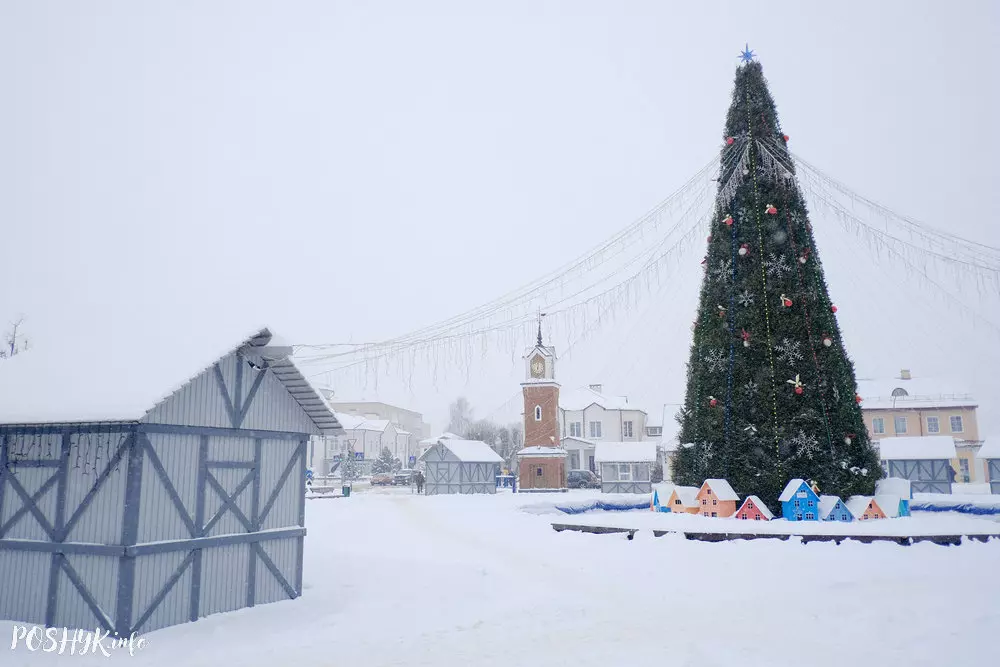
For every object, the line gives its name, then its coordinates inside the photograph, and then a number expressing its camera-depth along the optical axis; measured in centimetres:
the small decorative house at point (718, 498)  1875
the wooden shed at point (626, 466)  4572
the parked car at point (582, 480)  5294
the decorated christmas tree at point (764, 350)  1889
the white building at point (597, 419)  6969
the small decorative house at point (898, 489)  1916
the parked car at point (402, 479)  6268
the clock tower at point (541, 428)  4891
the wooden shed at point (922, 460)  3787
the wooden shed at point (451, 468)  4466
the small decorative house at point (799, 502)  1798
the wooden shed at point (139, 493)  923
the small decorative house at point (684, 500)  1956
